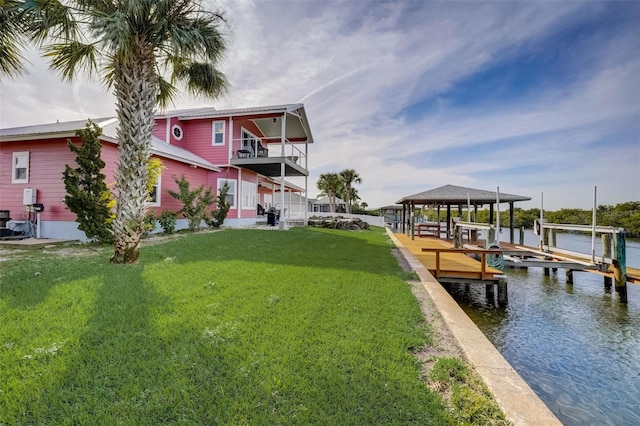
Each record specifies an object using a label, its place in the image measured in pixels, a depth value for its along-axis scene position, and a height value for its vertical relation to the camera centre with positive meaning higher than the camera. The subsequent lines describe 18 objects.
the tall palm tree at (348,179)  44.19 +6.03
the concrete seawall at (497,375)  2.20 -1.49
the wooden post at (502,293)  8.02 -2.06
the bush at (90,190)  8.48 +0.71
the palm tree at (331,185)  42.78 +4.88
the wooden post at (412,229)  17.38 -0.70
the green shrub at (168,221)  11.89 -0.28
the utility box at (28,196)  9.84 +0.54
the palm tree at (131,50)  6.03 +3.80
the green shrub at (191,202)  12.51 +0.56
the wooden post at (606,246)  8.92 -0.79
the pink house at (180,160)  9.99 +2.55
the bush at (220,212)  14.99 +0.17
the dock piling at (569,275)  10.69 -2.07
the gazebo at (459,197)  15.31 +1.23
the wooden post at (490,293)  8.51 -2.21
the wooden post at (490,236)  10.04 -0.59
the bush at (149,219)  10.70 -0.20
